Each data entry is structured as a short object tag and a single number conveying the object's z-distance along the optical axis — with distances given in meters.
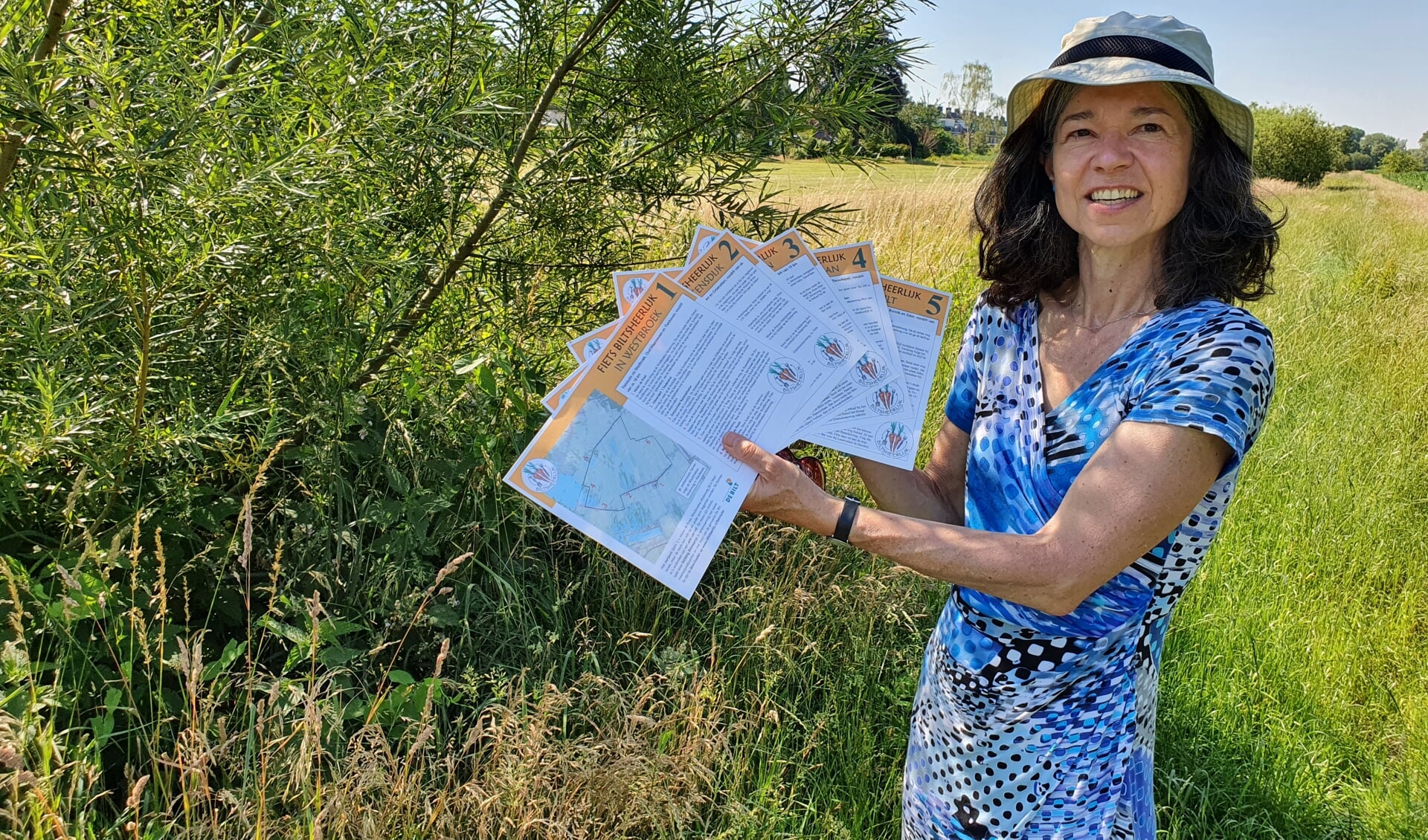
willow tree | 1.54
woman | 1.40
